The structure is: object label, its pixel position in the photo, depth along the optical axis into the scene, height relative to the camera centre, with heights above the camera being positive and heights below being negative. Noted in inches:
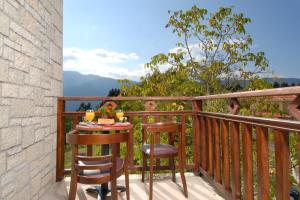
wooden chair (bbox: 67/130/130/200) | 74.1 -17.4
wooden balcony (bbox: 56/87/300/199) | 63.1 -13.7
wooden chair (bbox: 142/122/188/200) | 100.2 -18.3
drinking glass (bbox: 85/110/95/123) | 113.6 -3.6
